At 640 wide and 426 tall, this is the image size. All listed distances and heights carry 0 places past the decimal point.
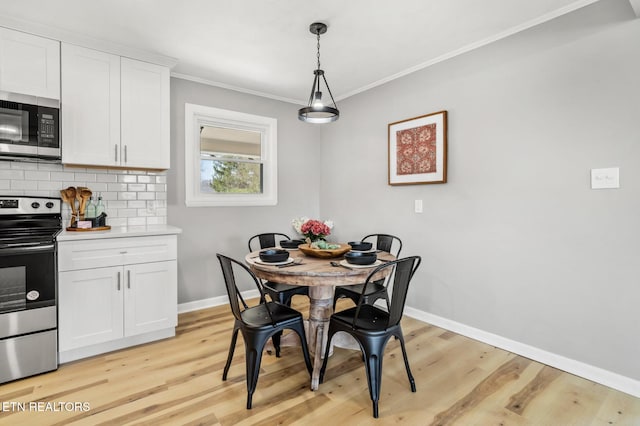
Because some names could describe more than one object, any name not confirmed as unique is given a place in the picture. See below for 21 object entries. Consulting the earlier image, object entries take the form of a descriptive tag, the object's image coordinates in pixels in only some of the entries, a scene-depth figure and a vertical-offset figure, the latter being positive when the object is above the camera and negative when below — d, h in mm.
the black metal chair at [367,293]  2576 -677
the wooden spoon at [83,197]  2816 +84
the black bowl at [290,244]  2820 -309
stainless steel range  2133 -661
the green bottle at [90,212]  2859 -42
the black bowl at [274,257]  2160 -323
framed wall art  3031 +592
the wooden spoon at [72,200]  2783 +61
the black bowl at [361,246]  2594 -298
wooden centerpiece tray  2332 -312
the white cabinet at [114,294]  2381 -681
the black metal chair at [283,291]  2656 -688
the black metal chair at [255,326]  1911 -711
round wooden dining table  1963 -424
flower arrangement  2416 -154
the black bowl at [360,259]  2088 -321
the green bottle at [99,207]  2923 +2
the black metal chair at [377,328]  1839 -705
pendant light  2414 +740
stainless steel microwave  2361 +597
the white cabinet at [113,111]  2627 +834
